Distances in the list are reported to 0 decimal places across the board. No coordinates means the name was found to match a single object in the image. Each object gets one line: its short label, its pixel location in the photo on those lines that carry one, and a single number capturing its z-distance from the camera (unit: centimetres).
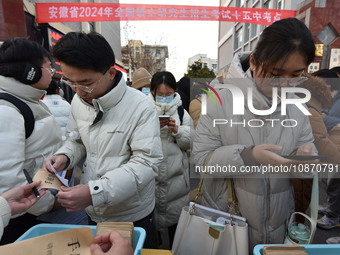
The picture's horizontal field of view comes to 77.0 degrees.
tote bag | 96
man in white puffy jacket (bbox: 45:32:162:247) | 98
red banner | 698
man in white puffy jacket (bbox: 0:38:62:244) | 104
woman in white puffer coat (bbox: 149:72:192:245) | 177
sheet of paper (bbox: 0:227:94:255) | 56
